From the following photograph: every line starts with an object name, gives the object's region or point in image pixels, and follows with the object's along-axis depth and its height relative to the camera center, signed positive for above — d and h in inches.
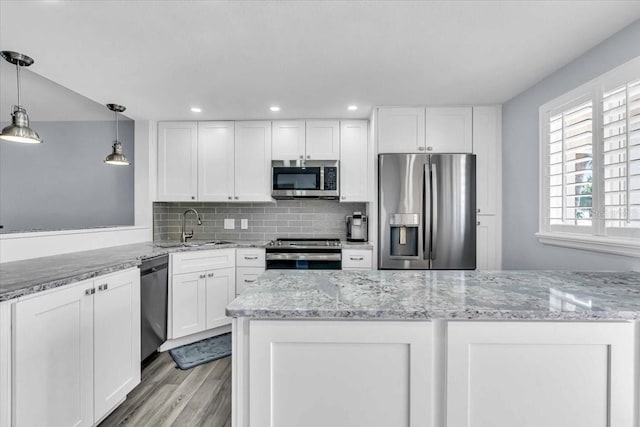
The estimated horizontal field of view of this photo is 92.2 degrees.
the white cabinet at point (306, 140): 138.7 +32.7
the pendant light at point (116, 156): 116.0 +21.1
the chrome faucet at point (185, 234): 140.9 -10.6
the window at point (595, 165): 67.9 +12.2
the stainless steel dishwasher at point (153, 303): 94.5 -30.1
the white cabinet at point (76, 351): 52.2 -28.3
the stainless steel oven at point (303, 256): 125.8 -18.2
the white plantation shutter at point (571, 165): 79.6 +13.1
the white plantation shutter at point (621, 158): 66.9 +12.5
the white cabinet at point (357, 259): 126.4 -19.2
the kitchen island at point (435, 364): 40.9 -20.5
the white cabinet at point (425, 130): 123.3 +33.2
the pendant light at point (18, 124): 77.9 +22.7
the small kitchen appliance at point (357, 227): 141.9 -6.9
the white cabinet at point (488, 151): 122.4 +24.5
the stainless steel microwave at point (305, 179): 135.6 +14.7
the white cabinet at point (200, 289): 113.7 -30.2
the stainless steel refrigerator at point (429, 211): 119.2 +0.6
